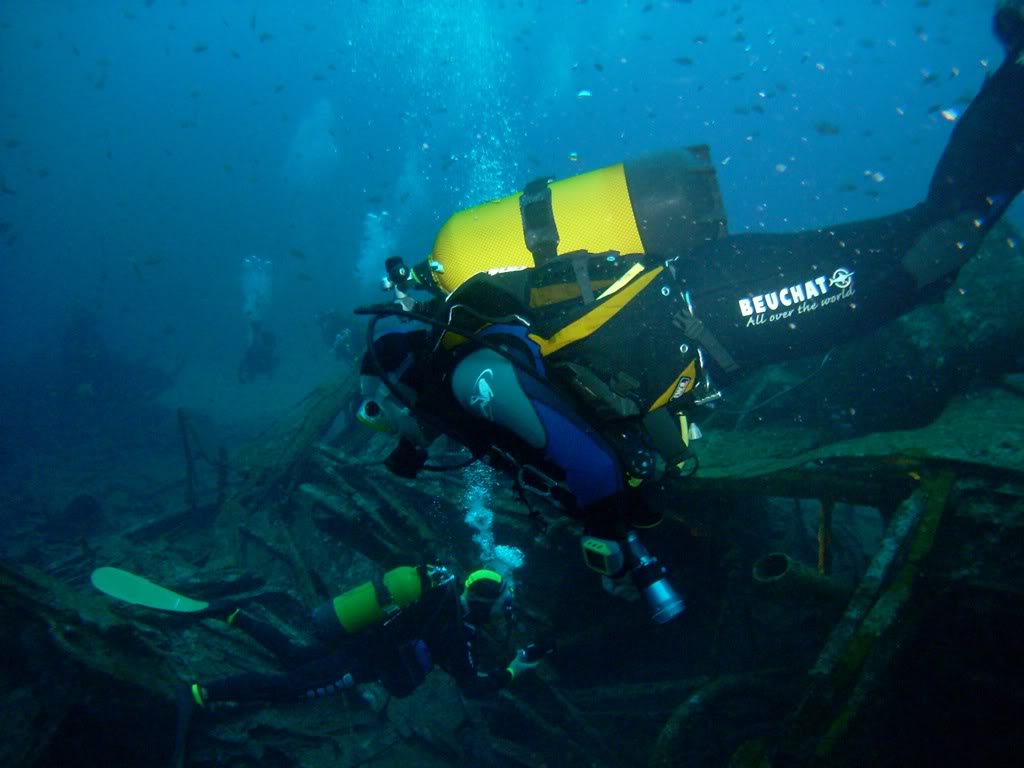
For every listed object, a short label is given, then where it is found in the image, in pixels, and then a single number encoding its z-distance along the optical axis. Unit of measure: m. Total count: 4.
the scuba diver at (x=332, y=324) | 20.16
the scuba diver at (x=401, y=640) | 4.76
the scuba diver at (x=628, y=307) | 2.42
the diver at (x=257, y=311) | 24.31
